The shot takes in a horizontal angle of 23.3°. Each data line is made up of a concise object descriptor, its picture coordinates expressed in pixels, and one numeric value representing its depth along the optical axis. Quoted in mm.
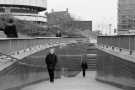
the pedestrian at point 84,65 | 26669
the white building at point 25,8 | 111938
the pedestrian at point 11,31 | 28781
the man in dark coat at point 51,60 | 16203
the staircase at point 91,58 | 36881
